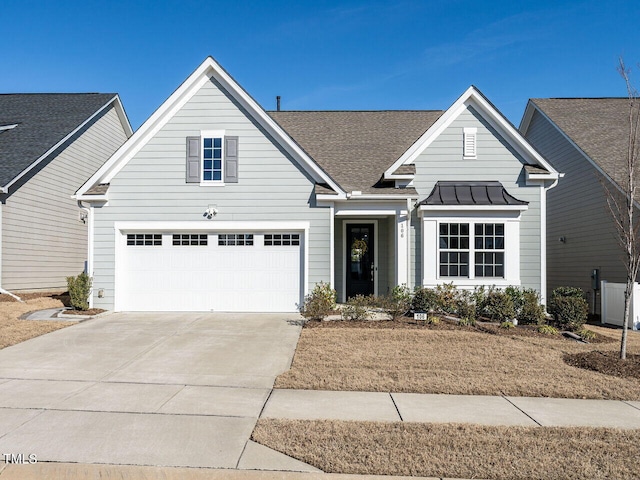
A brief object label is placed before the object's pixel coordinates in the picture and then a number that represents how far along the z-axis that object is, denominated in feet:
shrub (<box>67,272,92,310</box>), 43.06
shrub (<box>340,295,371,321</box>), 39.50
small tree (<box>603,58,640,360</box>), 29.04
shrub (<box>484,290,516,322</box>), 40.60
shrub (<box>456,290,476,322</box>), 40.74
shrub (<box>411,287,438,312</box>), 42.29
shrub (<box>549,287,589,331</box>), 39.17
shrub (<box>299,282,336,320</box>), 39.65
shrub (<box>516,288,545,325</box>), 40.93
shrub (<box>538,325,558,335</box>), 37.17
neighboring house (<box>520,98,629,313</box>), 51.37
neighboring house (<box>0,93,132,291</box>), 54.65
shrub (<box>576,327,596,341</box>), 35.80
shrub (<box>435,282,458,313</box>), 42.78
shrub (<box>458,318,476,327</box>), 39.29
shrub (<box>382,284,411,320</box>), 40.83
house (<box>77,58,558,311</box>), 45.29
